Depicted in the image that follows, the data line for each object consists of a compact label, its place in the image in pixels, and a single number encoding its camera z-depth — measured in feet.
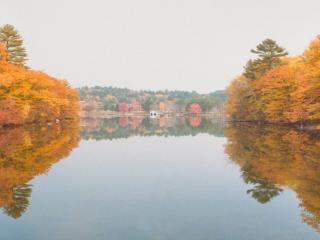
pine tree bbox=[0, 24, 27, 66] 230.68
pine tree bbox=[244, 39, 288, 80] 244.83
